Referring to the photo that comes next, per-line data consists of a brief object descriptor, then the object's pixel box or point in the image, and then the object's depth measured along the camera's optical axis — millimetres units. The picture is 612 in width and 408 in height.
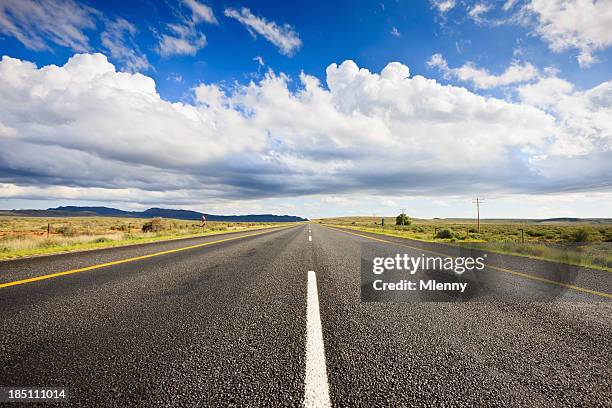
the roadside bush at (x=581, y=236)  25631
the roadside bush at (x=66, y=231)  24258
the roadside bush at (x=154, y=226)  31650
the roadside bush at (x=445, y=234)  22906
